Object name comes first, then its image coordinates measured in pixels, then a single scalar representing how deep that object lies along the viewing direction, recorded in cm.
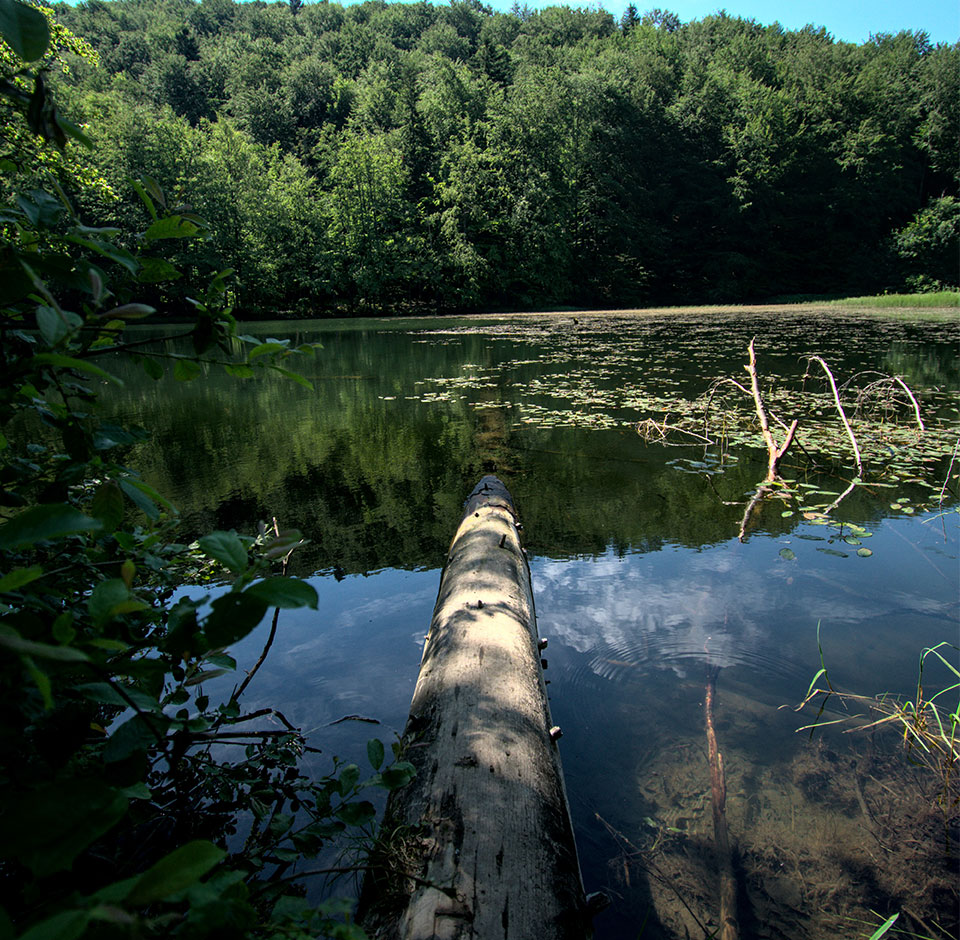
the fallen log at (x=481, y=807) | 132
